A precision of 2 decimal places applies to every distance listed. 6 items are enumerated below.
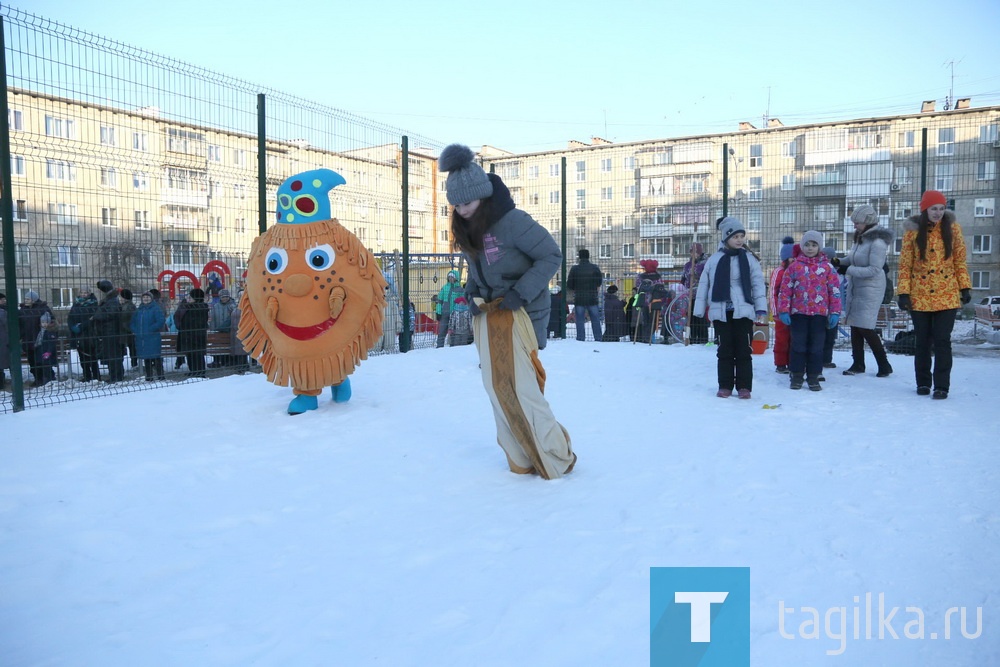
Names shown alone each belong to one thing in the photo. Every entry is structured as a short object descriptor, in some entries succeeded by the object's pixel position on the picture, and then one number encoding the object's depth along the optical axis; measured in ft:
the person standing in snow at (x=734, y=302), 20.99
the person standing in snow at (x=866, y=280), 23.20
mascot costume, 17.90
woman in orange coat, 20.02
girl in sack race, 12.69
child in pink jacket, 21.72
